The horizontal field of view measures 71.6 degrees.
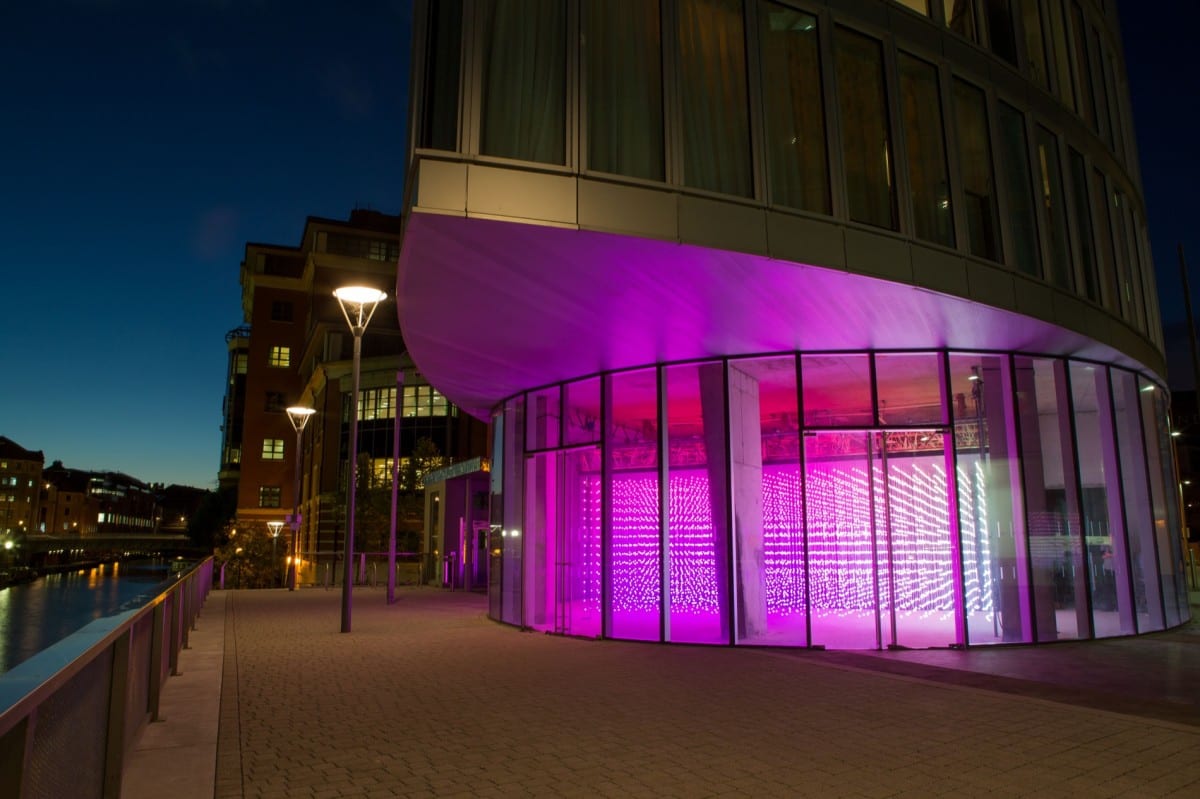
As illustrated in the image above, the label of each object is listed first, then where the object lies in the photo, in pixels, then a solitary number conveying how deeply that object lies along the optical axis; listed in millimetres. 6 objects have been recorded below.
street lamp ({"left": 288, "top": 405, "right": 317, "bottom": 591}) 29862
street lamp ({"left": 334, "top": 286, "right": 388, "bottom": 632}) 15836
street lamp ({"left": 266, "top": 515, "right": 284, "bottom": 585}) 34406
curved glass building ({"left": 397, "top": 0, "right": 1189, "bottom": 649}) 9914
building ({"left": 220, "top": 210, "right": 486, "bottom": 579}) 52375
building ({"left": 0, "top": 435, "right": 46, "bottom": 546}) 175500
